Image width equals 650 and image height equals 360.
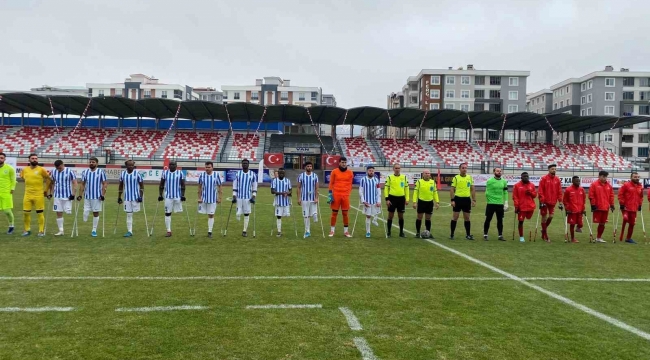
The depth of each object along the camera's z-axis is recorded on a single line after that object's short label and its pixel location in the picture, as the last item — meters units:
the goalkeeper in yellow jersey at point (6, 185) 11.69
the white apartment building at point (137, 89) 90.09
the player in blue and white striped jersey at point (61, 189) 12.09
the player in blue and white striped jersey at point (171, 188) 12.17
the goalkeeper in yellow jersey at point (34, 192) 11.77
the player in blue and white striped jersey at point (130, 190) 12.13
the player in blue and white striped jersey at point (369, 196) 12.94
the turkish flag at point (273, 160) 44.56
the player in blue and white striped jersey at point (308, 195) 12.79
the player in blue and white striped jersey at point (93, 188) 11.98
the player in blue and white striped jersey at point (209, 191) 12.16
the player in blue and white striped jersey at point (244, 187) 12.38
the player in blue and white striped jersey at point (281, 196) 12.69
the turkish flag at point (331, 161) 45.09
